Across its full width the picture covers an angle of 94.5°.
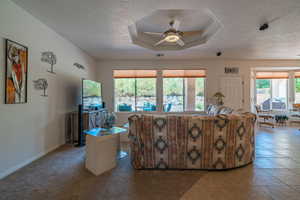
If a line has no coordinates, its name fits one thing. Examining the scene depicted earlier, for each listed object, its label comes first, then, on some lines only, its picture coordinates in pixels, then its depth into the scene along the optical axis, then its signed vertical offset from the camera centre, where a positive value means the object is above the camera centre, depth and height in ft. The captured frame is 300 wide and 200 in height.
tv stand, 12.14 -2.24
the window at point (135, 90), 19.12 +1.37
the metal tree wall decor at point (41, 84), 8.98 +1.01
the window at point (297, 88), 20.52 +1.89
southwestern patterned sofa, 7.43 -2.20
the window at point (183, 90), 19.10 +1.41
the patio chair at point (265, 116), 17.99 -2.08
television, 12.11 +0.42
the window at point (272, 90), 21.13 +1.63
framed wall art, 7.06 +1.43
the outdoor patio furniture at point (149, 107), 19.13 -0.98
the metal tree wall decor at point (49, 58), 9.62 +2.99
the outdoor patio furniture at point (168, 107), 19.12 -0.96
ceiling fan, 9.84 +4.78
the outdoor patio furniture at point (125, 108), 19.33 -1.14
